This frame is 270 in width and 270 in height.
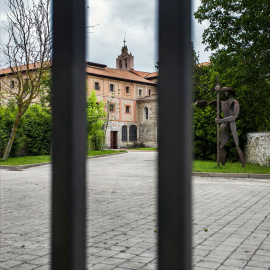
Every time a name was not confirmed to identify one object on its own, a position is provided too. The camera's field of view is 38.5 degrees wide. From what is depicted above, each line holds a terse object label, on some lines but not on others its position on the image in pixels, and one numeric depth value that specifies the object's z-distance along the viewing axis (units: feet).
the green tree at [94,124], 103.71
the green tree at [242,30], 52.70
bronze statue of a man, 50.88
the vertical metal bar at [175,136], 2.23
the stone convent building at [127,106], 168.04
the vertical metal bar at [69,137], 2.37
